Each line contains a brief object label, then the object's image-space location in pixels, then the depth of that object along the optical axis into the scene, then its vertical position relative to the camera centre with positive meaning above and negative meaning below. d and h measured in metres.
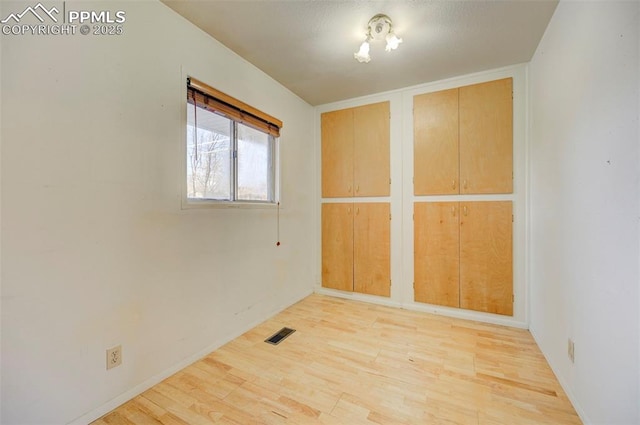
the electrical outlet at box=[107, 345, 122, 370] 1.44 -0.81
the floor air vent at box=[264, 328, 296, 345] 2.21 -1.10
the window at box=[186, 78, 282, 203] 1.95 +0.55
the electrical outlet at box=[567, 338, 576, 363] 1.49 -0.83
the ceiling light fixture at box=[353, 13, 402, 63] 1.81 +1.27
